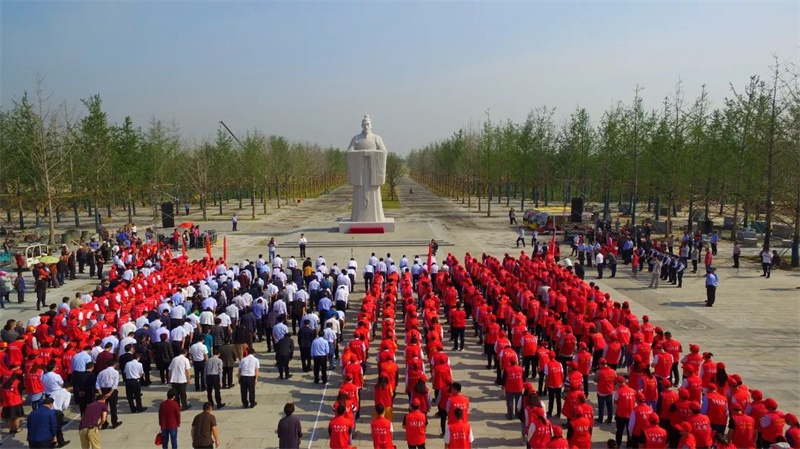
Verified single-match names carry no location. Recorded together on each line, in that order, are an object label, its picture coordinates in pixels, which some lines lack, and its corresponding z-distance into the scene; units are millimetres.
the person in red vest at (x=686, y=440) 6816
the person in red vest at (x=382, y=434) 7438
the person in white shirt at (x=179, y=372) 10328
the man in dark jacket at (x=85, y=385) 10297
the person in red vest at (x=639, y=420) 7863
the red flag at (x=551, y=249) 24781
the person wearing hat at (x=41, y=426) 8406
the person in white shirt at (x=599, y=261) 23281
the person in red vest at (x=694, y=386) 9000
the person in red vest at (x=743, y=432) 7562
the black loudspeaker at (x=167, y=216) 39625
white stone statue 36219
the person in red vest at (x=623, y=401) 8758
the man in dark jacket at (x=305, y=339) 12344
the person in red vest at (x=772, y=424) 7570
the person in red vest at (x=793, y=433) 7023
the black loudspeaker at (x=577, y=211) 34250
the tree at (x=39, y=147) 35219
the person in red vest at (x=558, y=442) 6723
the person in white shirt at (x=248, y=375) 10562
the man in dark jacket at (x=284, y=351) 11969
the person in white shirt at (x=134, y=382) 10419
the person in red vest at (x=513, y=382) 9805
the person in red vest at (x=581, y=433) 7250
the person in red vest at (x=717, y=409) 8398
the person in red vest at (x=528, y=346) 11695
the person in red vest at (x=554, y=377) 10031
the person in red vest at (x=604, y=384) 9758
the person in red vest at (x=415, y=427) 7879
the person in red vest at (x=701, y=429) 7438
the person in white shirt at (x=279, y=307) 14578
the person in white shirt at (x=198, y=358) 11312
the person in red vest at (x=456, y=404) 7766
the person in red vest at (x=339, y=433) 7336
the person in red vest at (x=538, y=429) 7371
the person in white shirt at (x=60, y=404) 9336
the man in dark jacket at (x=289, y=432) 7766
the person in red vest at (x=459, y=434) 7363
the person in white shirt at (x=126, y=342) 11592
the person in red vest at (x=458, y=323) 13625
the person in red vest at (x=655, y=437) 7258
